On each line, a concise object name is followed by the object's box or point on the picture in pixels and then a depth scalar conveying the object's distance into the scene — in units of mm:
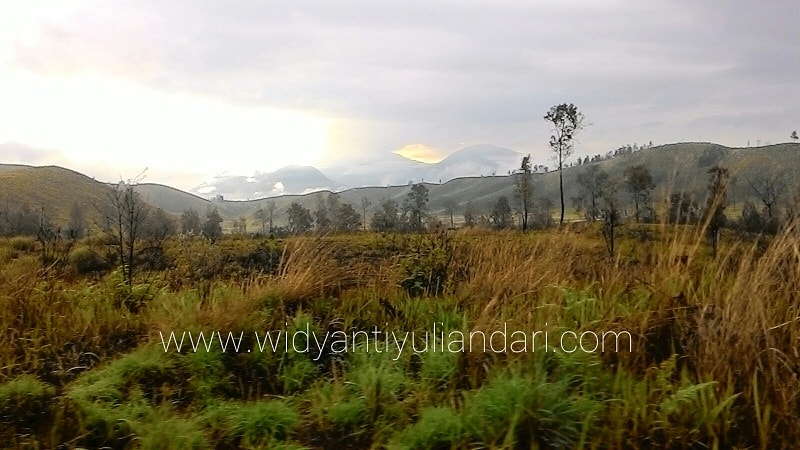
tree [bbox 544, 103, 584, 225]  45350
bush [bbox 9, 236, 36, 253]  20733
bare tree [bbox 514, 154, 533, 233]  44688
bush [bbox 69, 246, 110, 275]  15594
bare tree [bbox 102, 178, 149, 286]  8520
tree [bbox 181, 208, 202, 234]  49375
